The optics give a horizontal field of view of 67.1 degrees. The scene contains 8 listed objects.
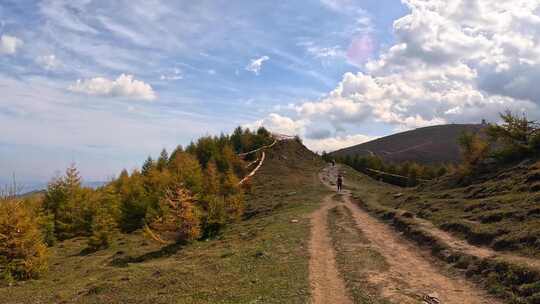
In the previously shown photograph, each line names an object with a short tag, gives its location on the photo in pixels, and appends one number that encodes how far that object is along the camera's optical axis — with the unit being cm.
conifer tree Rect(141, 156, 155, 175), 8157
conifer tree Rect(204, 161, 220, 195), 5122
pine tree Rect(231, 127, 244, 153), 10612
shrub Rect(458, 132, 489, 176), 4292
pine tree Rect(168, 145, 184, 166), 8978
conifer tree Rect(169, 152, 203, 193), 5335
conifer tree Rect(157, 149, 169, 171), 8129
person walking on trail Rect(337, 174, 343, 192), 6022
